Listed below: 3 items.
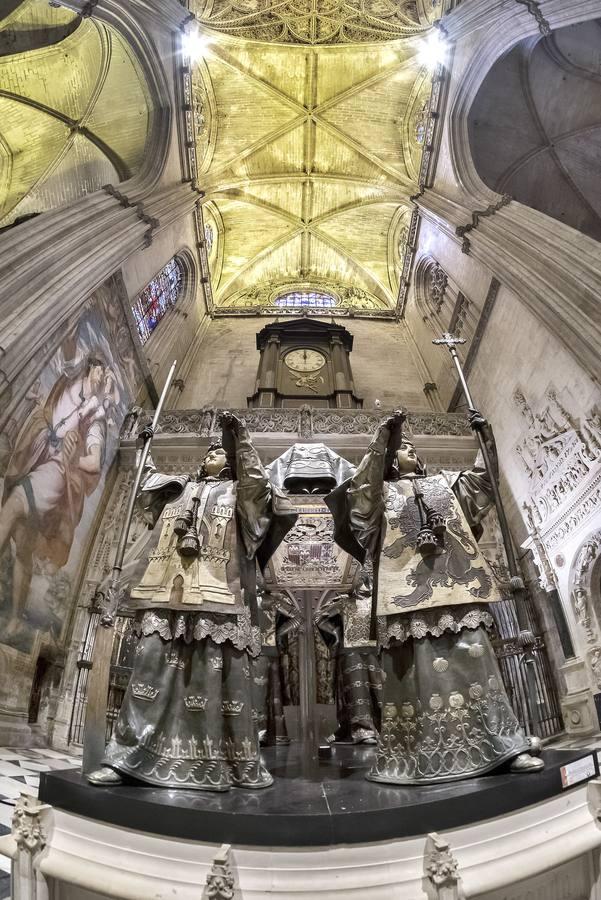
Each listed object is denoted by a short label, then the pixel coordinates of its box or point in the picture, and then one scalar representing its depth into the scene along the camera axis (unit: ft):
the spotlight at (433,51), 36.14
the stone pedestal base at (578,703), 21.24
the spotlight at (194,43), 36.09
